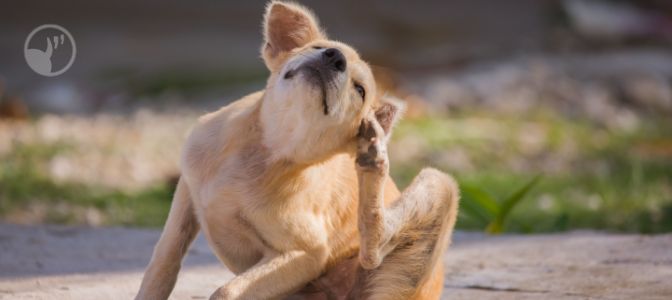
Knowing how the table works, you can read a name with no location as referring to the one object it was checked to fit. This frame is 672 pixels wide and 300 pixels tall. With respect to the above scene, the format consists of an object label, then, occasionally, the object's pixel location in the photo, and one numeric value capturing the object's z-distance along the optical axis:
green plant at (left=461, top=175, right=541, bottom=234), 10.81
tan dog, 6.72
